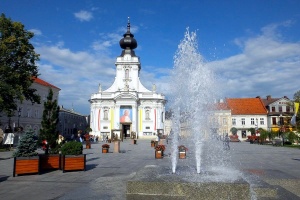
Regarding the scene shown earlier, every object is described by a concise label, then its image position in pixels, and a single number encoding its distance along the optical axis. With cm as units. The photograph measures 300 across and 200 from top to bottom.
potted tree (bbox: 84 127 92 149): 2819
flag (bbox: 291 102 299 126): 2348
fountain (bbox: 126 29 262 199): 581
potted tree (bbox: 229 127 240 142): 5302
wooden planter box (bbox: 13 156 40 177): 995
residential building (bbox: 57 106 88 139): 7568
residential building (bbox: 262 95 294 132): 6188
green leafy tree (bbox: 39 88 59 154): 1213
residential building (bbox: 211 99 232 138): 6353
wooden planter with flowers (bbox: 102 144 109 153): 2189
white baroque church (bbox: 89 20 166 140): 6488
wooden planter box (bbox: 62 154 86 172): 1085
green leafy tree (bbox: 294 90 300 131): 3441
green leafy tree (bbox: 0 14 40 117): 2484
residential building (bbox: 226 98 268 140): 6431
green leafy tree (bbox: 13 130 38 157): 1018
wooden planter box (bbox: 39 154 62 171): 1123
